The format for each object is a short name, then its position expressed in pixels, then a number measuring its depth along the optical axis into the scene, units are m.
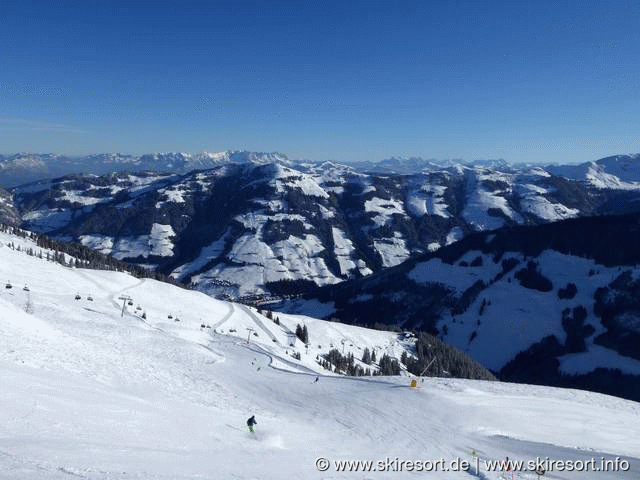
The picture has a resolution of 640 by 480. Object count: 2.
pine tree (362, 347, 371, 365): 113.47
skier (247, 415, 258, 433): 27.66
